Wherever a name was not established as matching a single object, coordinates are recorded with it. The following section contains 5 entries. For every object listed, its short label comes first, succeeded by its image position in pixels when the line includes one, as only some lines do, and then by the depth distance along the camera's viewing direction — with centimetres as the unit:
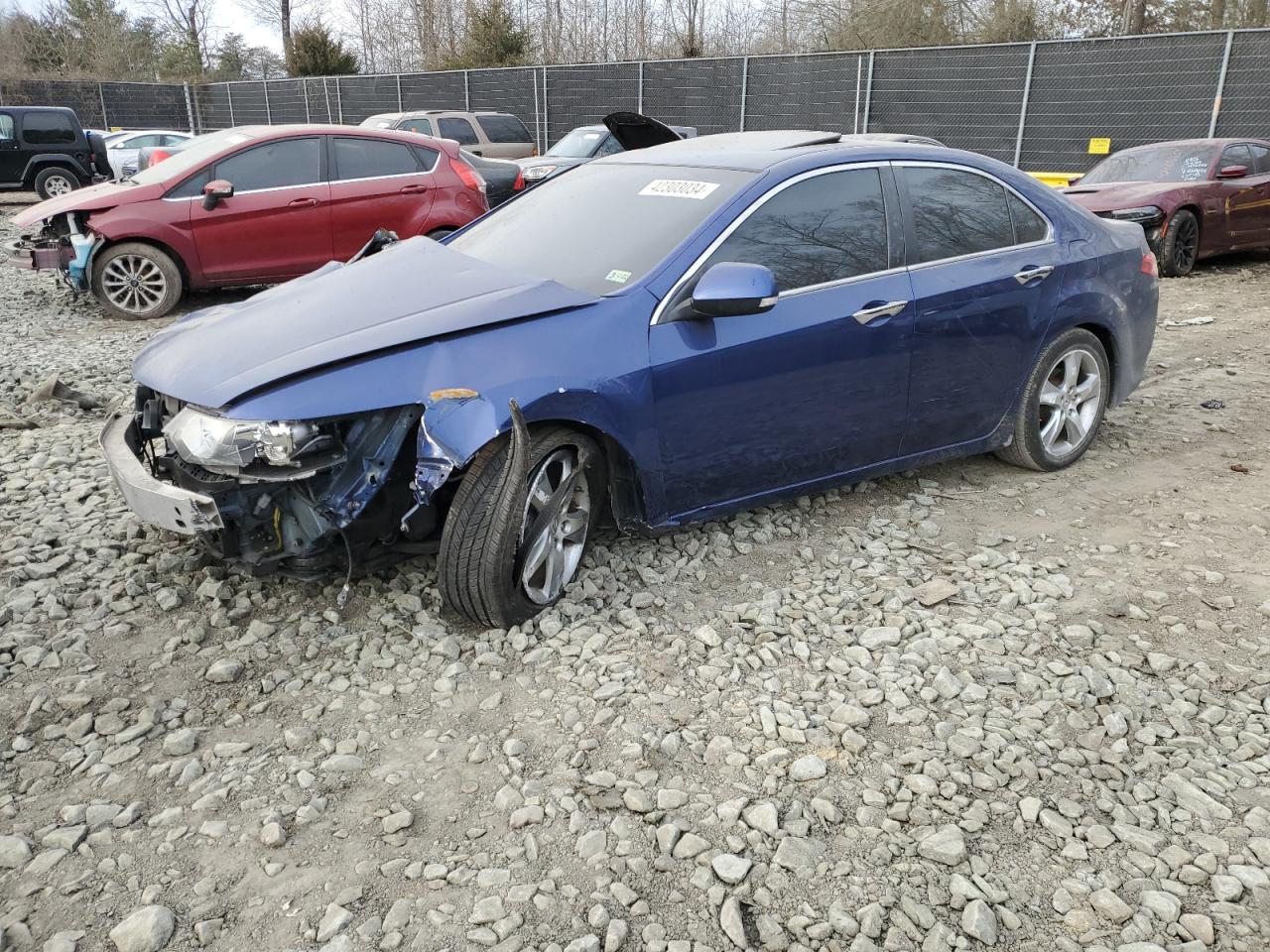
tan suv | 1736
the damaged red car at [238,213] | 876
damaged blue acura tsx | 327
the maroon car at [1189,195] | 1077
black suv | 1830
